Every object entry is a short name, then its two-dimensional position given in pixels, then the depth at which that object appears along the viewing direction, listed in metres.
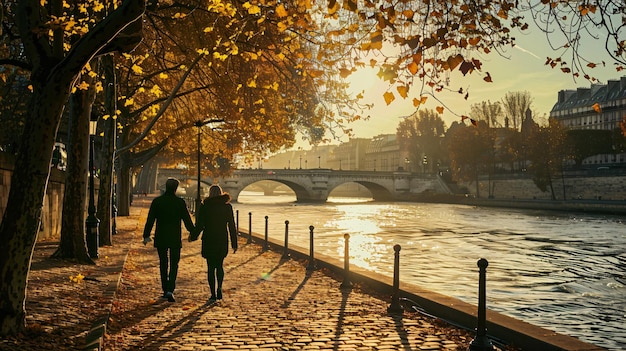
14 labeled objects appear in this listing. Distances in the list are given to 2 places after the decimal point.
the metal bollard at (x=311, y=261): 13.21
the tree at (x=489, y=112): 82.00
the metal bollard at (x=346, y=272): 10.71
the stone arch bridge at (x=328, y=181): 85.50
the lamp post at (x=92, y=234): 13.14
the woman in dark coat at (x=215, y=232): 9.04
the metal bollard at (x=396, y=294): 8.48
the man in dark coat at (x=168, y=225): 8.89
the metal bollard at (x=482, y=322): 6.10
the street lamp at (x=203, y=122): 22.86
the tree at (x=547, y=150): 65.81
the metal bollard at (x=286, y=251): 15.66
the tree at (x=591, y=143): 76.94
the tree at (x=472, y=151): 78.50
